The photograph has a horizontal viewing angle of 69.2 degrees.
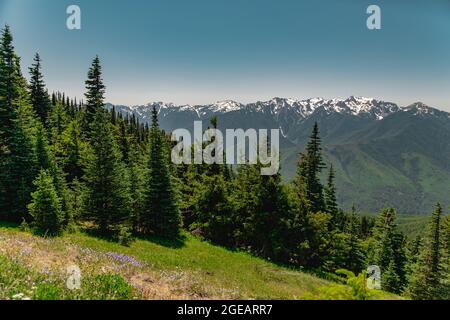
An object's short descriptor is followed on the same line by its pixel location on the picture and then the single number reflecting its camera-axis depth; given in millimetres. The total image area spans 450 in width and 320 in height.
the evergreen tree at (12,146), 25812
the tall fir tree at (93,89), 47281
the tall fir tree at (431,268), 41656
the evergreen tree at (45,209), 22625
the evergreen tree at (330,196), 48991
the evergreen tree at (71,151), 42312
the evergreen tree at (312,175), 42719
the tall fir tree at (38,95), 52884
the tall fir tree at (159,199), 32625
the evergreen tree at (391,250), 54159
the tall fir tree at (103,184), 28641
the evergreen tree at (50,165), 27297
